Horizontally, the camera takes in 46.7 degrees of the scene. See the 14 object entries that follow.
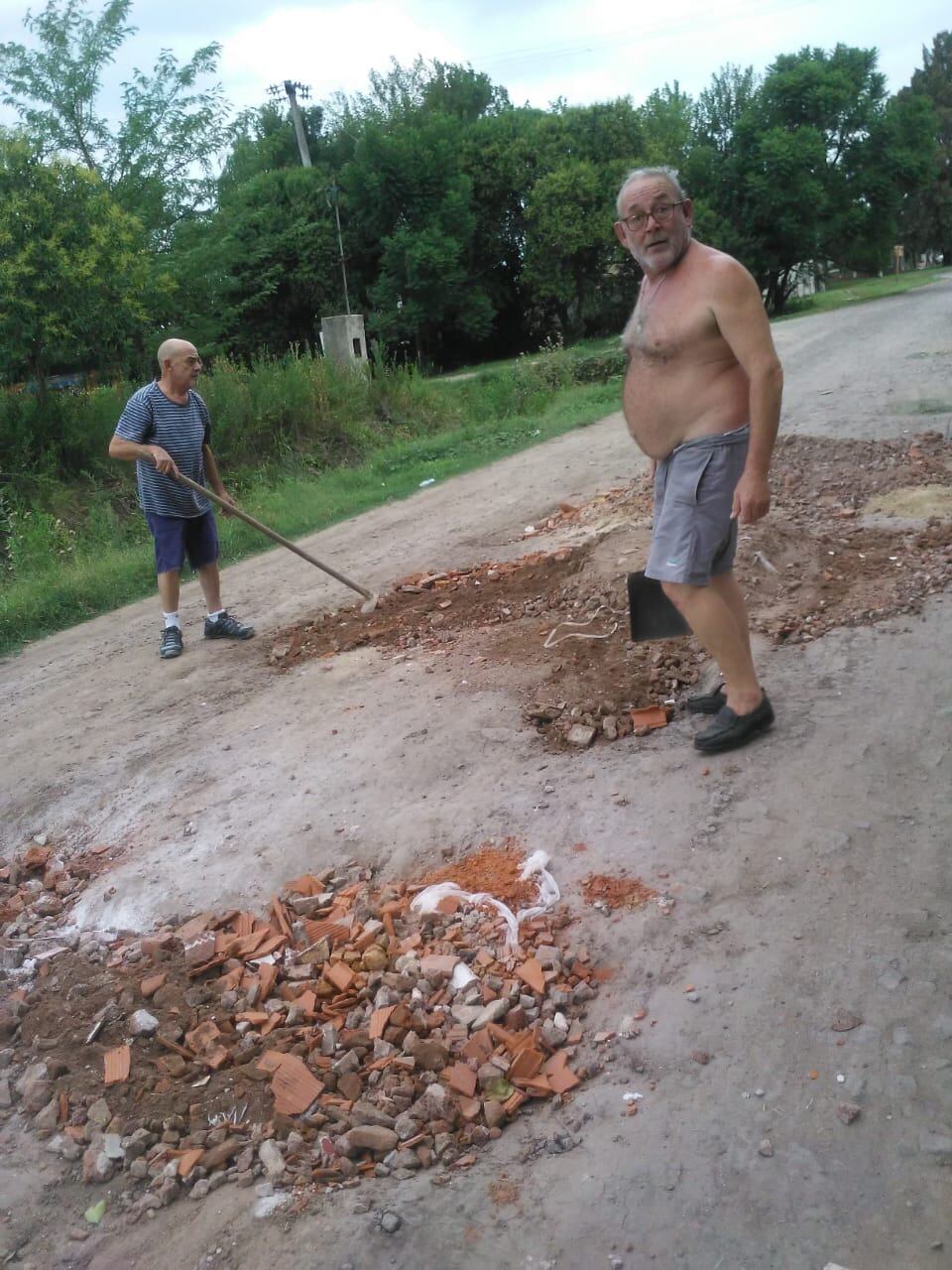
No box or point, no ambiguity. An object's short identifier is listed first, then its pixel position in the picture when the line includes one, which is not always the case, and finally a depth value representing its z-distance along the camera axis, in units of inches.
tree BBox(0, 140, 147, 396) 460.1
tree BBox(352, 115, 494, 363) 1130.7
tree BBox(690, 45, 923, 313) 1169.4
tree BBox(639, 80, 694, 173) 1266.0
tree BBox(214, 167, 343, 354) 1108.5
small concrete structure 836.6
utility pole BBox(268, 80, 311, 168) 1322.6
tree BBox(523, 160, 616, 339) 1176.2
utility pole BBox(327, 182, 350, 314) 1124.5
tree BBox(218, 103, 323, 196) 677.3
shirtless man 135.8
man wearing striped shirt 244.7
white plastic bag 132.3
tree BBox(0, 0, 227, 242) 605.3
